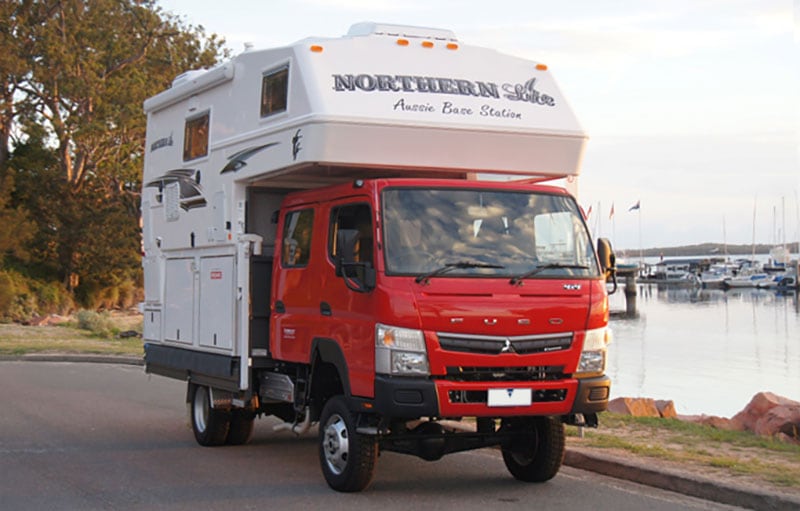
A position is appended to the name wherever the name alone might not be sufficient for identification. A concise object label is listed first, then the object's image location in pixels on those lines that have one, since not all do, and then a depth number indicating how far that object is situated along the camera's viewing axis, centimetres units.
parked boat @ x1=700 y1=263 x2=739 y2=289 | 12088
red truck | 904
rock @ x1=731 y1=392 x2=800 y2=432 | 1523
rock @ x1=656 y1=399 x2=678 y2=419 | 1641
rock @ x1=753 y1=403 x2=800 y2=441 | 1371
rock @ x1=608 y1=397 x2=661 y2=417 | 1602
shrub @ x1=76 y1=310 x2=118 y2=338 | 3581
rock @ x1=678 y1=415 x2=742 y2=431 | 1523
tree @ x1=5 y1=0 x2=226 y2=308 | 4659
